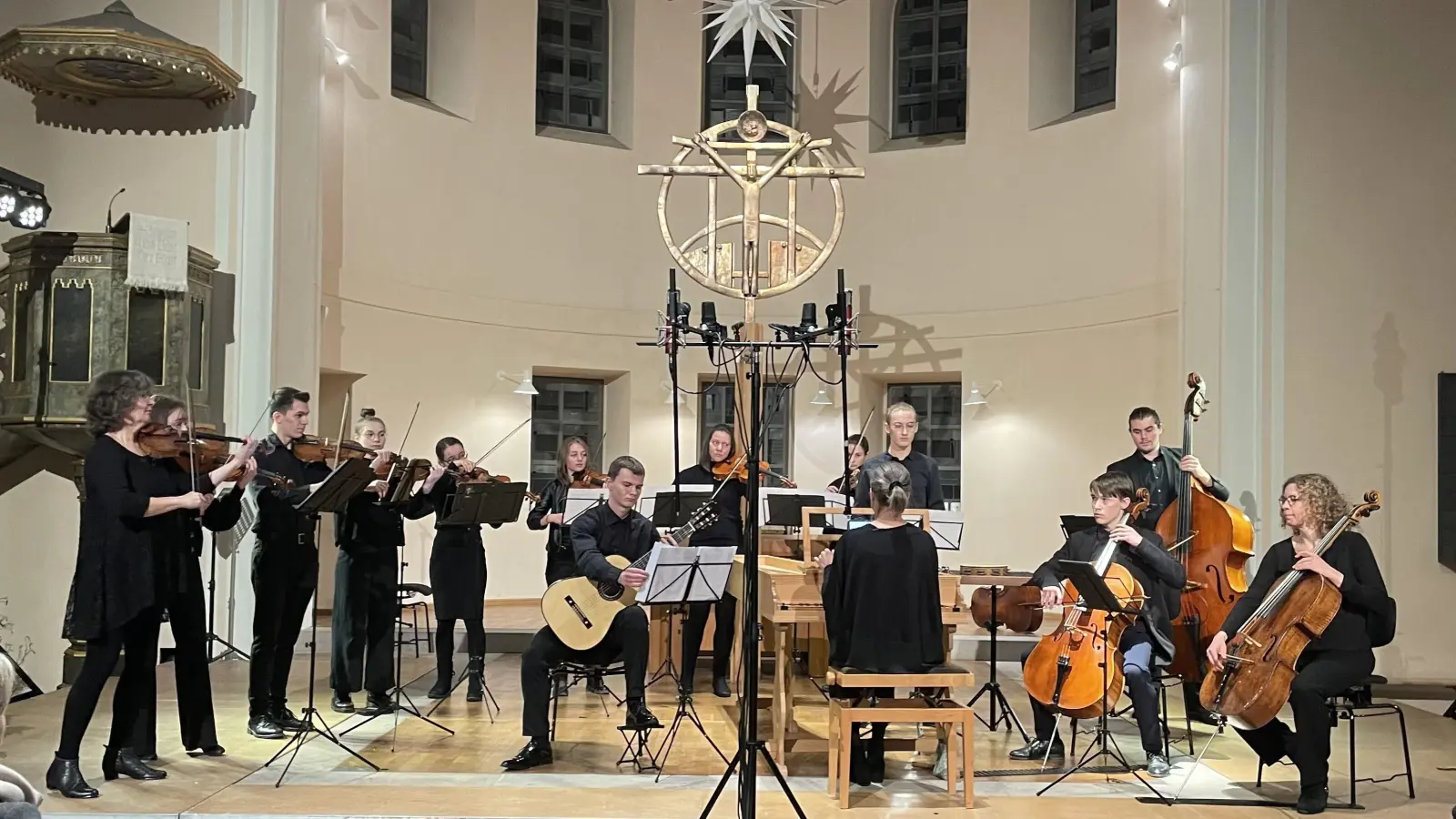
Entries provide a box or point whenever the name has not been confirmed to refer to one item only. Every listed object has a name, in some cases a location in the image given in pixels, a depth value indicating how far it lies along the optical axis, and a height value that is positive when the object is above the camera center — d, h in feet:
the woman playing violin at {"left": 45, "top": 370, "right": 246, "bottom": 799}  15.56 -1.62
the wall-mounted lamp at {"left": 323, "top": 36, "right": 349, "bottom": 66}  32.76 +9.65
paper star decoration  34.81 +11.36
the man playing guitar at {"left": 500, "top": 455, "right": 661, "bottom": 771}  17.79 -2.87
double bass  19.99 -1.96
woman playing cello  16.19 -2.47
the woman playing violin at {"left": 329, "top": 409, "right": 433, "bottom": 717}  20.89 -2.68
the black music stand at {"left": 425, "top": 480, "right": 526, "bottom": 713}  19.65 -1.20
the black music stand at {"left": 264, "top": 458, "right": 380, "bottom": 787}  16.97 -0.92
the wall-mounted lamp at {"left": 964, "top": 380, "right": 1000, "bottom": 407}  36.42 +1.06
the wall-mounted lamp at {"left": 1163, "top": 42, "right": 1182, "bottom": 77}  32.07 +9.49
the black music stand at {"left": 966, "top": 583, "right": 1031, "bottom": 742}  20.35 -4.32
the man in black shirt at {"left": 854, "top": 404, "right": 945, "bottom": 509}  21.99 -0.45
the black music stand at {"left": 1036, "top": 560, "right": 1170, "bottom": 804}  16.15 -2.05
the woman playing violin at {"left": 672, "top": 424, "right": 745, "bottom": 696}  22.95 -1.88
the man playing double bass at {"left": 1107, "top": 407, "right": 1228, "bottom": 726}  21.47 -0.53
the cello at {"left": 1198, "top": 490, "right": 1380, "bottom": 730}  16.20 -2.60
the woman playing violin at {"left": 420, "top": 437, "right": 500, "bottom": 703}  22.02 -2.47
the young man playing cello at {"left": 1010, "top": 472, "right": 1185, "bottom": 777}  17.62 -2.32
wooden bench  15.78 -3.48
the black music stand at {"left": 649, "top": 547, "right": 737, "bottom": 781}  16.21 -1.90
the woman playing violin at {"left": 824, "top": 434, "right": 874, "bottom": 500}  24.29 -0.43
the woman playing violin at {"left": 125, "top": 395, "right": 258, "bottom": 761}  16.60 -2.27
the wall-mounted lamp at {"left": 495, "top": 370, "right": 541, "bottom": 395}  35.42 +1.29
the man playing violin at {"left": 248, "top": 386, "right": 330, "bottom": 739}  18.85 -2.14
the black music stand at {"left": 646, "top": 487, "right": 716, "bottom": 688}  22.13 -1.35
